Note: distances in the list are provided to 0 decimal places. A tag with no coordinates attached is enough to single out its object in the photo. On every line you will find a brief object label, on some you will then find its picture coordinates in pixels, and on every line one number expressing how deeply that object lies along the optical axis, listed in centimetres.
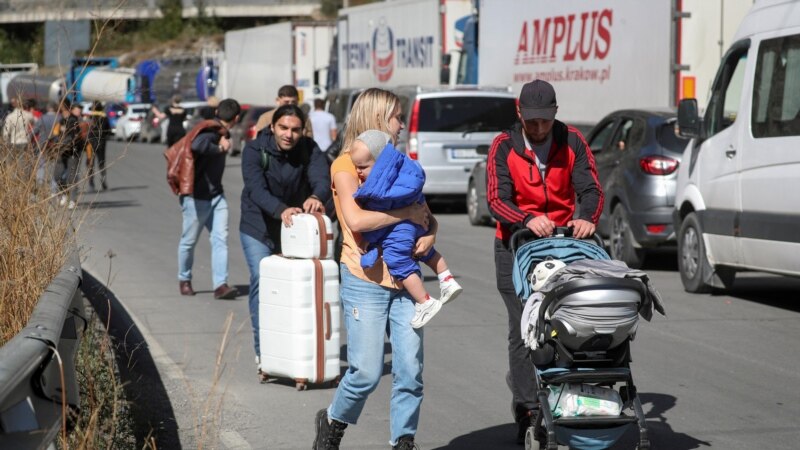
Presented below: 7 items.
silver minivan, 2134
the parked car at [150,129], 5166
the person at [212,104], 1535
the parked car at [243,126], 3938
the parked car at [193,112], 4334
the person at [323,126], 2212
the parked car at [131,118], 5309
